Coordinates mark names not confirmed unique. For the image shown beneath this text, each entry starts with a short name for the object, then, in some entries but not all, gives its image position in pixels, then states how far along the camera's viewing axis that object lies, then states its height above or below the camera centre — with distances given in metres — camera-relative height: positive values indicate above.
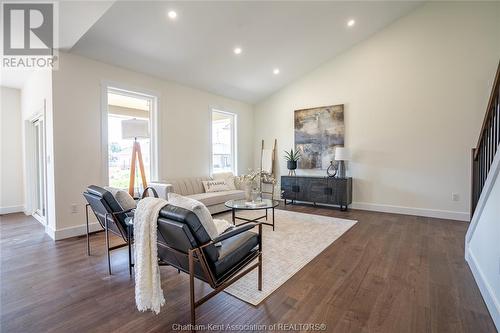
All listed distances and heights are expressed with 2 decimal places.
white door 4.48 -0.08
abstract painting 5.68 +0.70
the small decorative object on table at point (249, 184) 3.98 -0.37
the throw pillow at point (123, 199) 2.67 -0.40
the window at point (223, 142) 6.23 +0.57
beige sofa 4.61 -0.66
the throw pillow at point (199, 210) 1.74 -0.36
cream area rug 2.24 -1.16
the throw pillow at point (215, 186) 5.25 -0.52
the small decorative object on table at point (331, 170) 5.70 -0.21
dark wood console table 5.28 -0.67
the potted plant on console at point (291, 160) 6.14 +0.05
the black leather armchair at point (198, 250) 1.60 -0.68
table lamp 5.31 +0.17
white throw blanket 1.77 -0.77
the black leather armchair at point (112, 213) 2.48 -0.54
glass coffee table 3.62 -0.68
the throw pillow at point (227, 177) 5.68 -0.37
